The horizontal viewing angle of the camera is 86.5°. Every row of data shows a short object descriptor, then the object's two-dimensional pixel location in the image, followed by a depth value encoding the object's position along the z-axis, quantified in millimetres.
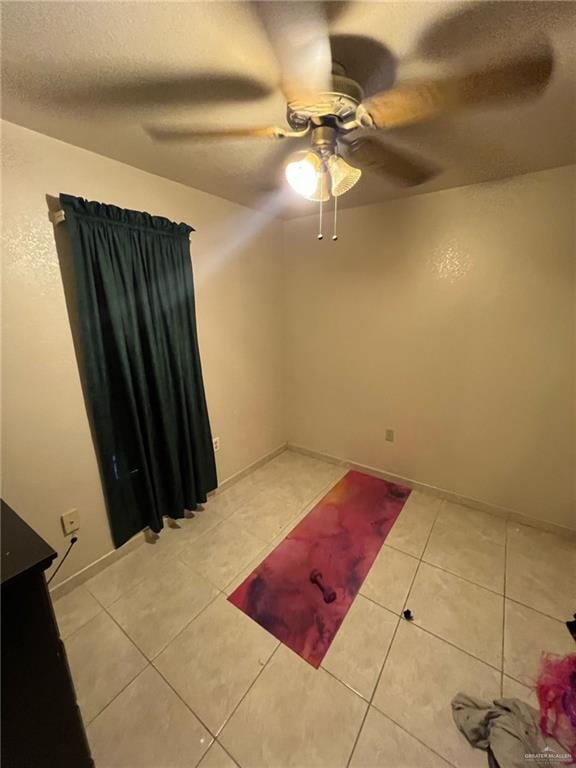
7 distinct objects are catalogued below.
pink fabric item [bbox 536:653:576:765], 1054
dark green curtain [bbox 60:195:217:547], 1510
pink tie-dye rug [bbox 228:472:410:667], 1429
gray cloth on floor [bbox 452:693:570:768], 981
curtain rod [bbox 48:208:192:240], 1396
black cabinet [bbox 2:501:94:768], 719
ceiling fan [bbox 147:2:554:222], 837
